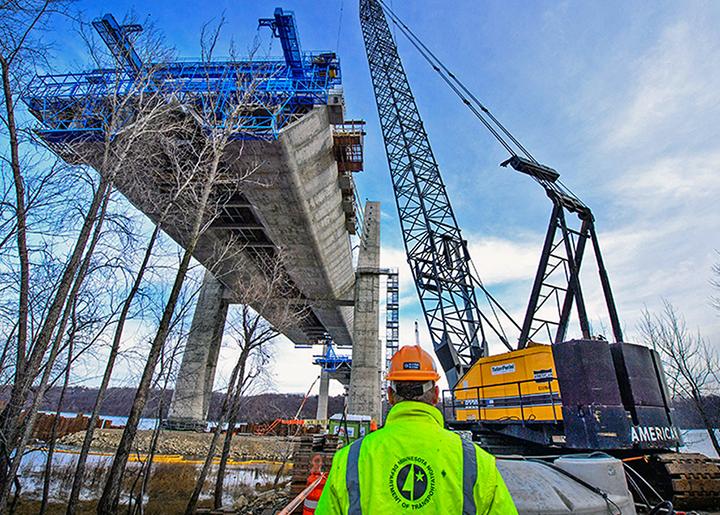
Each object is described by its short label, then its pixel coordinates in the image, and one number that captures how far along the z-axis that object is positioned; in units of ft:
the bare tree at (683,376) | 71.72
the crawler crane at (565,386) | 22.36
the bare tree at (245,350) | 46.16
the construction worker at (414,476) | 4.82
